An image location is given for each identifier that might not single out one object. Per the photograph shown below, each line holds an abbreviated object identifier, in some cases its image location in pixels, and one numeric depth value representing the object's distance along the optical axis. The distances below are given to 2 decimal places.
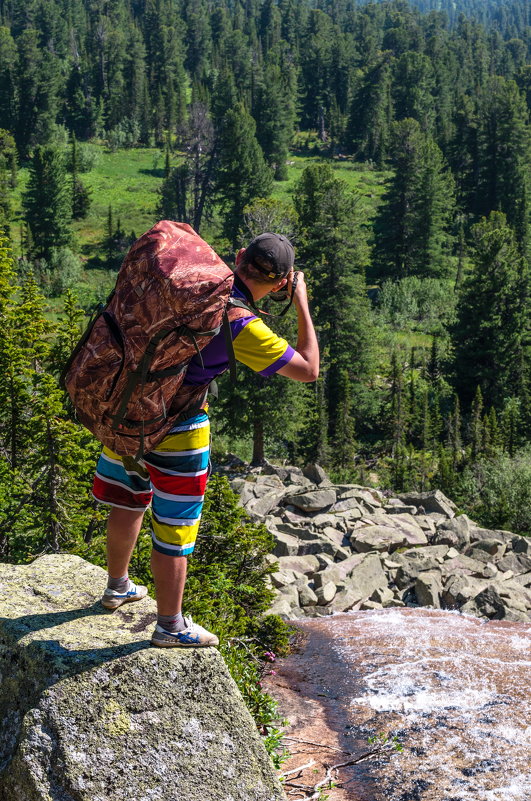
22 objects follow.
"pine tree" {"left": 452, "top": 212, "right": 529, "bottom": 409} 41.28
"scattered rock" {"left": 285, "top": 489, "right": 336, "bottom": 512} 17.53
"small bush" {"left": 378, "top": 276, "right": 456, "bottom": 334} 53.03
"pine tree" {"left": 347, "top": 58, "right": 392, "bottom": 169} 98.19
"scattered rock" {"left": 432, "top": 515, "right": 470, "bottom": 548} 15.62
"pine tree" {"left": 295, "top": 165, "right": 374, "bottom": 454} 39.19
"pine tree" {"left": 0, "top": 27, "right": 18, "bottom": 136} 96.25
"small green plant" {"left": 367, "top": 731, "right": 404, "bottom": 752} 6.02
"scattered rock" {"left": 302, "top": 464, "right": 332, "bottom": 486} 22.72
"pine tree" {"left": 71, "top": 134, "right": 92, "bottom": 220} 72.75
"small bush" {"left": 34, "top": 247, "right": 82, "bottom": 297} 56.09
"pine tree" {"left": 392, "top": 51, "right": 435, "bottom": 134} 107.31
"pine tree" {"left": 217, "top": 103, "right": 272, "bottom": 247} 65.38
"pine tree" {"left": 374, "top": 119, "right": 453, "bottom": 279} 65.31
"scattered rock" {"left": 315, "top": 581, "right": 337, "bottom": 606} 11.15
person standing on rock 3.71
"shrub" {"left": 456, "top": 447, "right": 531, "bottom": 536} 21.56
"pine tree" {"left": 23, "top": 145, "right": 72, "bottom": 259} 64.56
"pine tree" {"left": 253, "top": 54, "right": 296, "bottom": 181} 88.13
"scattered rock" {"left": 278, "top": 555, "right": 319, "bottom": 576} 12.63
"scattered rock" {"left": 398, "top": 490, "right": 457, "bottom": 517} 19.06
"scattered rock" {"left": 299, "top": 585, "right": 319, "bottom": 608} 11.05
